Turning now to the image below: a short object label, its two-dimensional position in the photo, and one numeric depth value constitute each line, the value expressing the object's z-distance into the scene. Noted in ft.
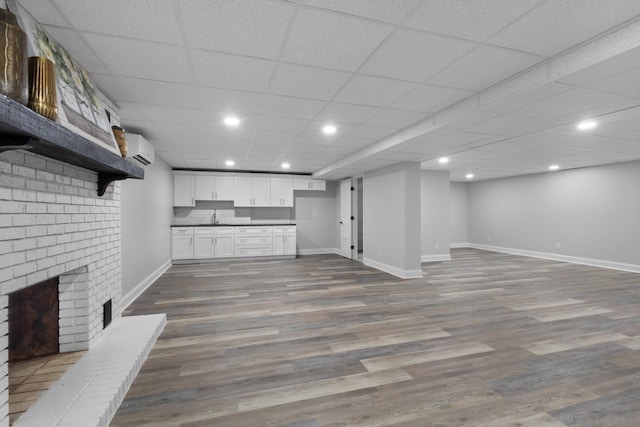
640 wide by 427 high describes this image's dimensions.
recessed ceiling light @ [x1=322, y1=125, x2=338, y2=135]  11.87
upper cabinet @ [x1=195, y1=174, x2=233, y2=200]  23.98
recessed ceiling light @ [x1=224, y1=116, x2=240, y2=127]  10.76
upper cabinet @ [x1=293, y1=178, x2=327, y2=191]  26.41
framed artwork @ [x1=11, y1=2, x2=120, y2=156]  5.17
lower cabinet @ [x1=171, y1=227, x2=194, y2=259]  22.47
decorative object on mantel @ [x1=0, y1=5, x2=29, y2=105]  4.07
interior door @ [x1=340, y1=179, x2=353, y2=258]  25.45
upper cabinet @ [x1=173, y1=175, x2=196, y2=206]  23.44
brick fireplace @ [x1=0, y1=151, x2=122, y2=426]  4.79
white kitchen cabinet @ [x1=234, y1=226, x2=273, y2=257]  24.02
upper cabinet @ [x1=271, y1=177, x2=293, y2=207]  25.80
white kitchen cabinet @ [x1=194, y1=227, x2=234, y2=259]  22.99
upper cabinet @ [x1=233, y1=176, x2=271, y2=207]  24.91
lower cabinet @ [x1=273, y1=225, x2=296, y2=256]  24.88
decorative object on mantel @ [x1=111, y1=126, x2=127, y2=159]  8.62
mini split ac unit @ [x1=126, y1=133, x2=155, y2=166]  11.37
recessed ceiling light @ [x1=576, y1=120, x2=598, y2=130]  10.62
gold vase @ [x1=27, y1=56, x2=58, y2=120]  4.62
